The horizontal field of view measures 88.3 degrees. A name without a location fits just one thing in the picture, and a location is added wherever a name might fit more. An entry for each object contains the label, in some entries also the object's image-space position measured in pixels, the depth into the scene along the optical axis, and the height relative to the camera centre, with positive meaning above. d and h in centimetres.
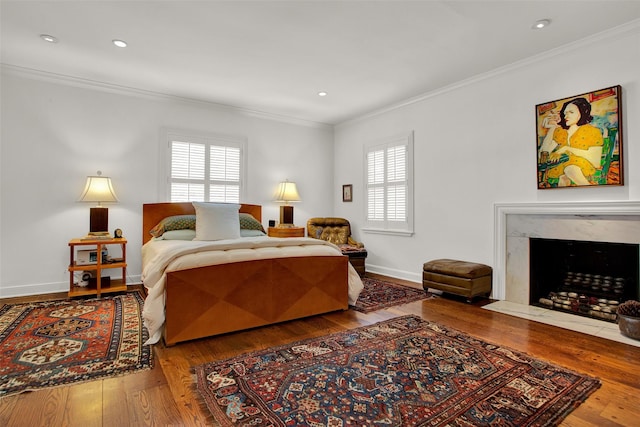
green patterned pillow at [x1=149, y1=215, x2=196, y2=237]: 406 -12
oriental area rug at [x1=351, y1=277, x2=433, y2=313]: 349 -93
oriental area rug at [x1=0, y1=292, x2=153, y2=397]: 198 -96
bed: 244 -59
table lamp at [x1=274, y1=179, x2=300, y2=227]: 525 +28
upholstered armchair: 541 -24
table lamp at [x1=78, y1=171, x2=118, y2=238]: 383 +18
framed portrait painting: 289 +74
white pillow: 380 -8
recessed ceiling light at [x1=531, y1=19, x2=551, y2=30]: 277 +166
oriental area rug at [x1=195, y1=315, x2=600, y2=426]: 161 -97
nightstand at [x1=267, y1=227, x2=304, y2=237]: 496 -24
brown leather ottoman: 356 -68
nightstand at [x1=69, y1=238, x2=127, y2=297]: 366 -59
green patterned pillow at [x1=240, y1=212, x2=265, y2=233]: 449 -11
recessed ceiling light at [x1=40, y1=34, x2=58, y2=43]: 304 +164
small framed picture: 582 +42
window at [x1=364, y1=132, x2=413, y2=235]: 479 +48
